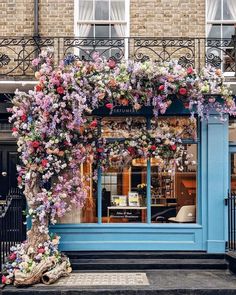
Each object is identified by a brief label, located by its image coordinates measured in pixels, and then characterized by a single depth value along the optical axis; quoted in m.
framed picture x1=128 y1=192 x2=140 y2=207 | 10.61
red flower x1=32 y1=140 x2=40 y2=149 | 9.12
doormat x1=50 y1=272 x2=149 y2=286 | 8.95
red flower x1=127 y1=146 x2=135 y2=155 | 10.14
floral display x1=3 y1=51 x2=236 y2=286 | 9.09
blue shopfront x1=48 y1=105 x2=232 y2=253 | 10.23
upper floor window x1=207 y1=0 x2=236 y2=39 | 11.13
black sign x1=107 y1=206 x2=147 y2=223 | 10.54
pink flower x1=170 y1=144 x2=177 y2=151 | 10.02
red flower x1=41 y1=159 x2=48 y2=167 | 9.15
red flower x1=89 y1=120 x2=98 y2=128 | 9.44
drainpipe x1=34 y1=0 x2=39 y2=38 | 10.77
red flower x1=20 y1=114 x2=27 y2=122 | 9.24
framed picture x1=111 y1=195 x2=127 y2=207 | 10.59
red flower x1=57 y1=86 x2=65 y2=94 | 9.04
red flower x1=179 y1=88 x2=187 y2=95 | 9.34
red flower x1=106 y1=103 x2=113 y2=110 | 9.35
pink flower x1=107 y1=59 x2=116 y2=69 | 9.36
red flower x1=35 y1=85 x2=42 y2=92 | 9.15
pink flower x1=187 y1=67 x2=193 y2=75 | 9.36
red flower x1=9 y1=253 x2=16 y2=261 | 9.24
